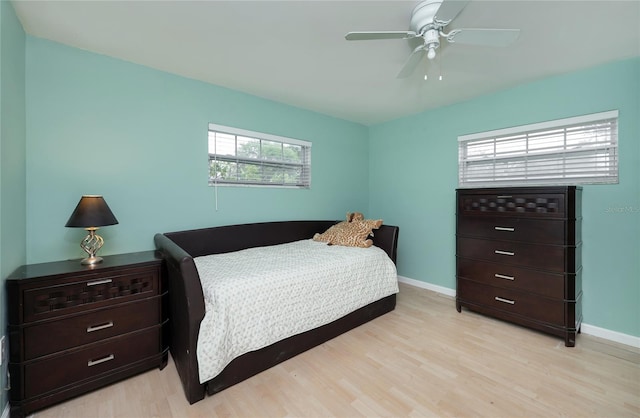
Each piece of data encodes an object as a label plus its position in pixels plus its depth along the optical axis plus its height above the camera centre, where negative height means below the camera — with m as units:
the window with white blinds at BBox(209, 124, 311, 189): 2.68 +0.54
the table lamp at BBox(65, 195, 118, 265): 1.67 -0.08
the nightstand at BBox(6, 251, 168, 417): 1.41 -0.70
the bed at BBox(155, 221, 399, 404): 1.46 -0.59
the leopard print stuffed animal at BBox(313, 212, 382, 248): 2.81 -0.29
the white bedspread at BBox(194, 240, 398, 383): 1.55 -0.62
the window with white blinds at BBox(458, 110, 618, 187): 2.28 +0.52
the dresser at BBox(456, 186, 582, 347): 2.12 -0.43
